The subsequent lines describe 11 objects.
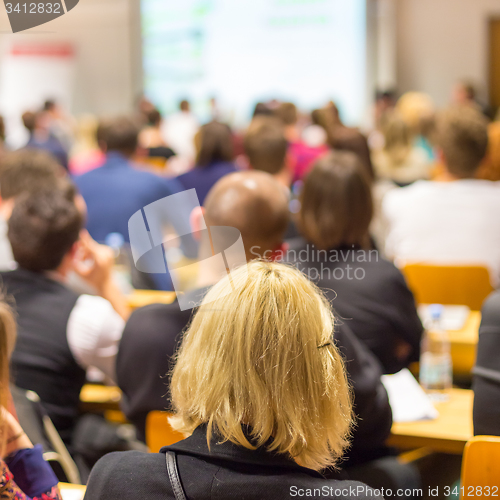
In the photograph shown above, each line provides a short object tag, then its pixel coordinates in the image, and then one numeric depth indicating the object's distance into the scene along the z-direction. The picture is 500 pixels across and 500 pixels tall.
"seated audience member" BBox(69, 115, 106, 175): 6.21
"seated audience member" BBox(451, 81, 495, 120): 9.29
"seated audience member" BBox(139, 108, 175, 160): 7.23
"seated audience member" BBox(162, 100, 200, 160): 8.84
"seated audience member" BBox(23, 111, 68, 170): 6.30
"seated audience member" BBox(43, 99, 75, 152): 8.58
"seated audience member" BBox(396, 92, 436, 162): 6.22
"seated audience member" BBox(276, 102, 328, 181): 5.64
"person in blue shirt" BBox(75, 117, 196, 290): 3.98
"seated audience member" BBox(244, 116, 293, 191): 4.23
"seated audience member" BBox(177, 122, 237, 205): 4.66
